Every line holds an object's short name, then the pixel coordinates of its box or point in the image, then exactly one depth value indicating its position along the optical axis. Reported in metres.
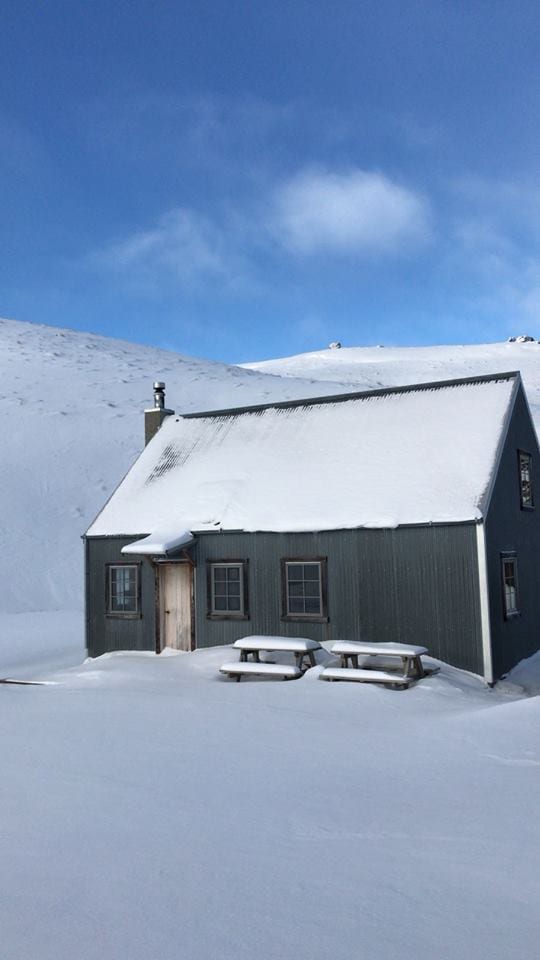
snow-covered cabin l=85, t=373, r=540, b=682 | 13.68
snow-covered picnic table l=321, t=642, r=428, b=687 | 12.05
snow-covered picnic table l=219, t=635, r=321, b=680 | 12.84
